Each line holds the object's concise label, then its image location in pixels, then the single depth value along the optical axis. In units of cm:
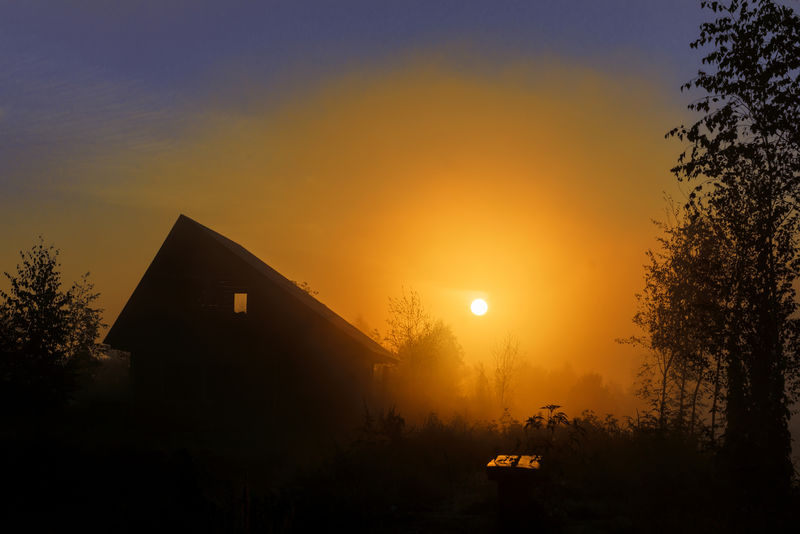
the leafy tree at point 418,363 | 4781
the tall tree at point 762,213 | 1521
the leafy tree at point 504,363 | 6819
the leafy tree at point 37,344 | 2184
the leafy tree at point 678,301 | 2827
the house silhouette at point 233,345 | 2470
